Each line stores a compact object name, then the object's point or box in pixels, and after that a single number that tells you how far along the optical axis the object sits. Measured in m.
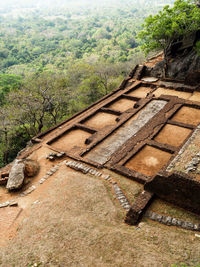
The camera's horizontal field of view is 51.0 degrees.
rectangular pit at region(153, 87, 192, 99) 14.67
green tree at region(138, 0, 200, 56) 14.64
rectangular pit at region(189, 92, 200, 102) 13.69
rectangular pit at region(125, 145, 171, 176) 8.40
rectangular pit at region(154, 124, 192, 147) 9.88
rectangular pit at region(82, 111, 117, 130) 12.64
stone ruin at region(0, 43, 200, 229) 6.66
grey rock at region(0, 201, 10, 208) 7.64
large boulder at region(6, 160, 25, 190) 8.41
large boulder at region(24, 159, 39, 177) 9.08
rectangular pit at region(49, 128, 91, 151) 10.98
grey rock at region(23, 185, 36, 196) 8.20
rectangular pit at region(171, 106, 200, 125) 11.45
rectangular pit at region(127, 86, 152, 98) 15.84
